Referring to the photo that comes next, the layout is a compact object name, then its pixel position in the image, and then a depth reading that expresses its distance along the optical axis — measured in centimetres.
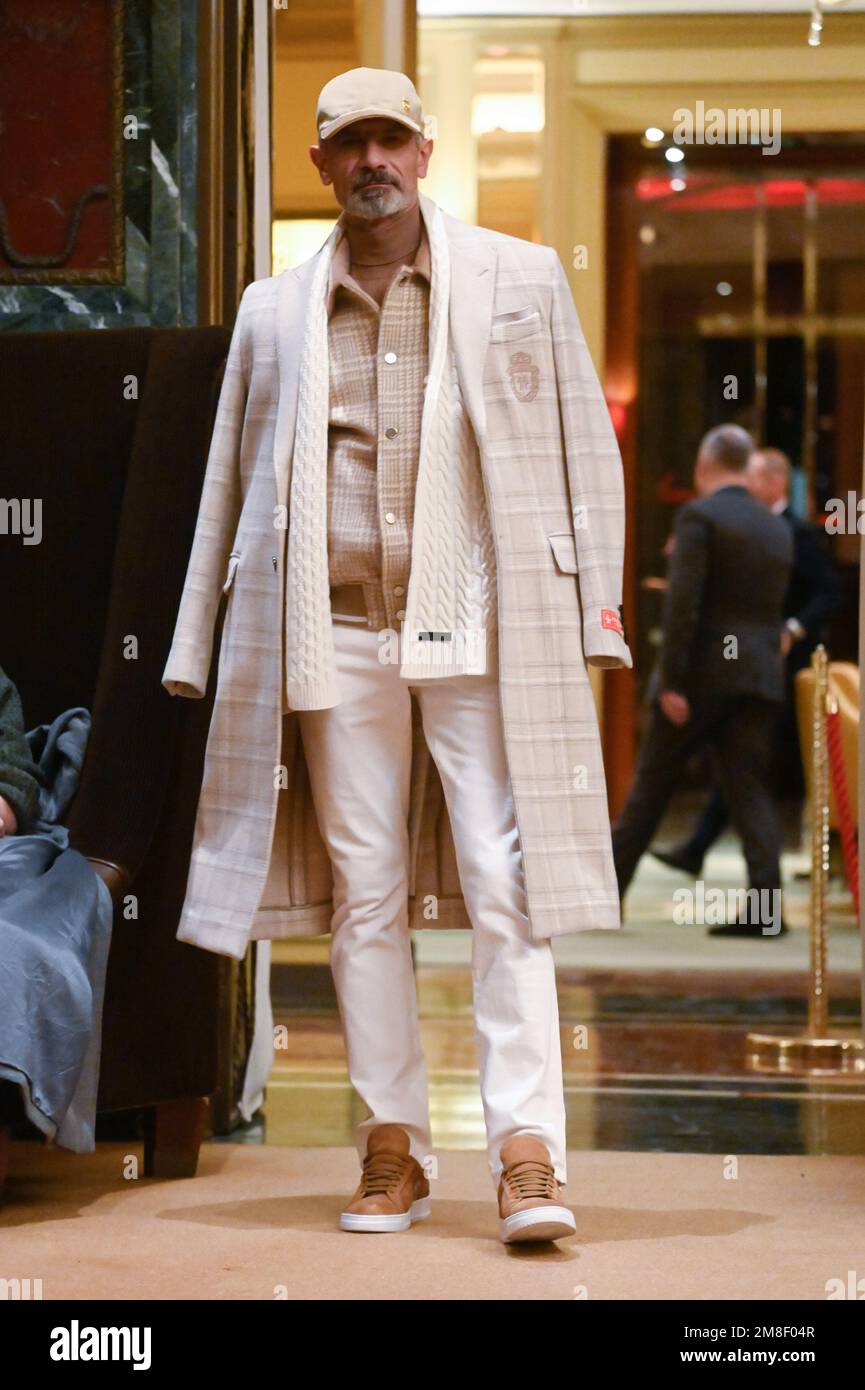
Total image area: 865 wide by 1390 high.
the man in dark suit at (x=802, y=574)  980
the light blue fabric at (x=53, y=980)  352
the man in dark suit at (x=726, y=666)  753
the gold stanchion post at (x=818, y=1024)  536
